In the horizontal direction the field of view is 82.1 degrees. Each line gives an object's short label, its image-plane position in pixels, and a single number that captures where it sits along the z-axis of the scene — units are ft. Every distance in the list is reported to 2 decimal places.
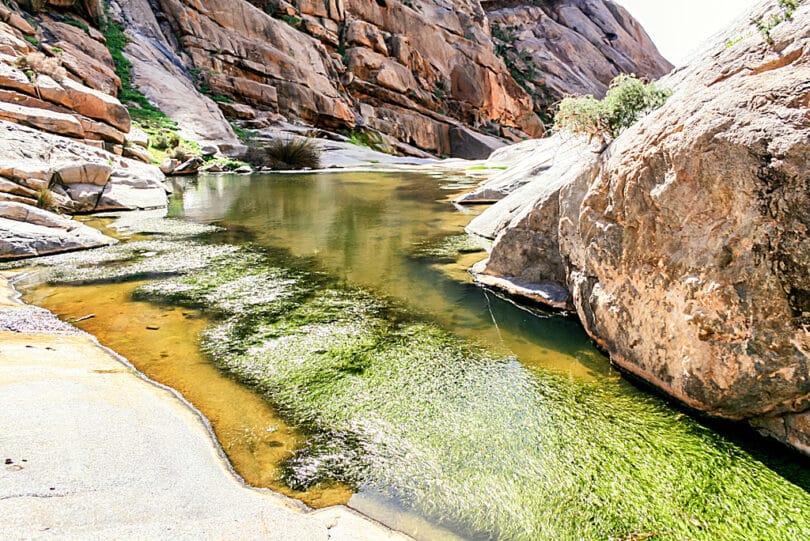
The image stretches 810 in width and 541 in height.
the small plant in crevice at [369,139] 137.39
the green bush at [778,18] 12.22
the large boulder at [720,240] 9.76
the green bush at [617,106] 18.11
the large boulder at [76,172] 32.98
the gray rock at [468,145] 165.48
